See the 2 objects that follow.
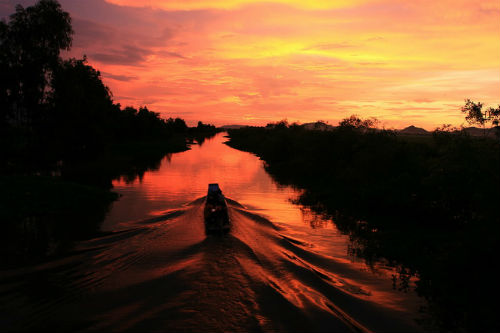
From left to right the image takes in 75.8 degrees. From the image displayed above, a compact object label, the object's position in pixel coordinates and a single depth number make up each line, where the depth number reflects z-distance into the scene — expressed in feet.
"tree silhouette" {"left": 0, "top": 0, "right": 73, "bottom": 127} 128.98
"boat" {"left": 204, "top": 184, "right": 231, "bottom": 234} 74.90
